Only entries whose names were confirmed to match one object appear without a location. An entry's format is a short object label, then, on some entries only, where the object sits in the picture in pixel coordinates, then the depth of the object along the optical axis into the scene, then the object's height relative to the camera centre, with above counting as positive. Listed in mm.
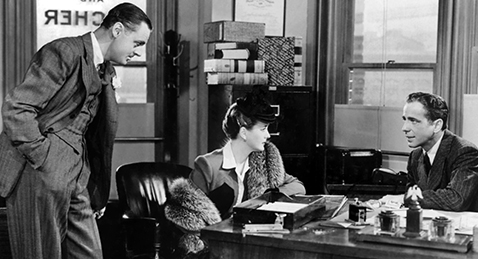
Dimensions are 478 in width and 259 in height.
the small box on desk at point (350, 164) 5578 -569
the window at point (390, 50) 5539 +367
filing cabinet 5820 -277
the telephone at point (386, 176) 4827 -578
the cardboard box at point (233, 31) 5656 +501
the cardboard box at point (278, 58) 5781 +292
